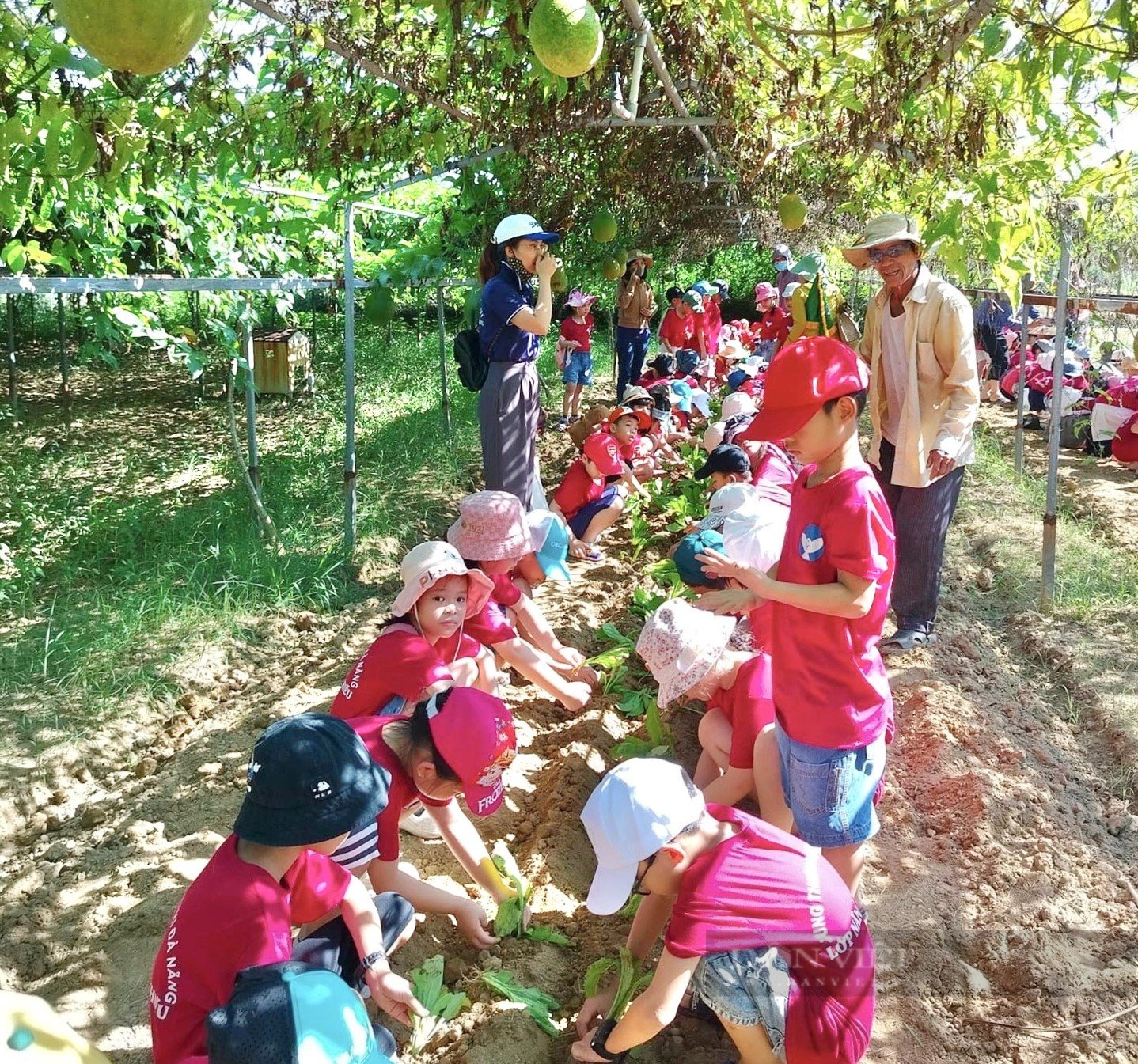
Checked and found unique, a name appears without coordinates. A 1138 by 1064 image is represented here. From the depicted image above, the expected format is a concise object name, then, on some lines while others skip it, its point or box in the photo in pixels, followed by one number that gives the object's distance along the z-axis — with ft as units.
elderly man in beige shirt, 13.50
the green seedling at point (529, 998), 8.29
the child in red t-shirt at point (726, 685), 9.66
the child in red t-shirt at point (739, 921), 6.72
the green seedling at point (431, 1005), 8.05
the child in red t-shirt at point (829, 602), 7.81
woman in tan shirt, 36.88
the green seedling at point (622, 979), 7.87
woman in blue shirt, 15.80
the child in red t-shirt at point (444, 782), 8.04
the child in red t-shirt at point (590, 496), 19.53
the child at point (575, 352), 34.71
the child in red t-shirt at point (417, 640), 9.59
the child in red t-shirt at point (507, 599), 11.73
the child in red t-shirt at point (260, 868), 6.22
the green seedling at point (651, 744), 12.39
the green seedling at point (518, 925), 9.36
